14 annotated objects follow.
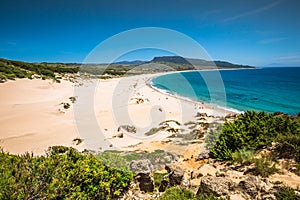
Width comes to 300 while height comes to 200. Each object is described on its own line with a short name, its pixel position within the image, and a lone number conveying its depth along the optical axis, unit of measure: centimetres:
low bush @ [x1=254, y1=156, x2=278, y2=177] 494
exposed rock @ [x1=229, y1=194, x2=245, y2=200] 374
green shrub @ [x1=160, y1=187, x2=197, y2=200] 386
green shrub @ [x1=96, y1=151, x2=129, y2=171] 485
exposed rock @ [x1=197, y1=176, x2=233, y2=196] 383
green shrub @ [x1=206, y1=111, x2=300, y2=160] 645
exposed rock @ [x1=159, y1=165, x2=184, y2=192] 493
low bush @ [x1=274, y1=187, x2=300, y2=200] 343
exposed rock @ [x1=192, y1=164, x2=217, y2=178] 551
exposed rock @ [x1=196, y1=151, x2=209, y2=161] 694
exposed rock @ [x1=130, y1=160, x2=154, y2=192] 493
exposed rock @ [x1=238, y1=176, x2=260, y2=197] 389
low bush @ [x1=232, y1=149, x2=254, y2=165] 566
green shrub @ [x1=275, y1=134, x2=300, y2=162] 547
